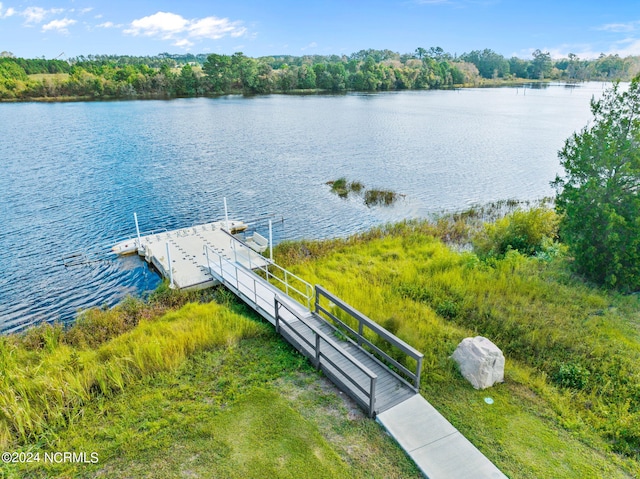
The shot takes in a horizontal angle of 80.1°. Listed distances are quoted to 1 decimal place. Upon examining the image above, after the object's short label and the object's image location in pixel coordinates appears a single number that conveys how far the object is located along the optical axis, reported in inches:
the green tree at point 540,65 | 5944.9
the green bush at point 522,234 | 625.0
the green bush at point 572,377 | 309.9
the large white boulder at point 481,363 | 302.0
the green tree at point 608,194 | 449.3
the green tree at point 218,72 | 3641.7
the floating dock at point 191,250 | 556.4
